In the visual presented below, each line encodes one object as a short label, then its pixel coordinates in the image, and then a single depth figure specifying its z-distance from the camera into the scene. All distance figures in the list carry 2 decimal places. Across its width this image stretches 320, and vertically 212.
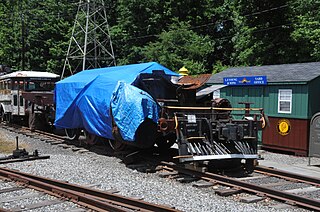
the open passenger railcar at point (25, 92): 17.25
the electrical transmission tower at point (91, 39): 35.47
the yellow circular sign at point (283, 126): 13.15
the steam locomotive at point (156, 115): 9.31
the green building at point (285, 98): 12.66
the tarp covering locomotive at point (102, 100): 9.78
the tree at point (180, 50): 28.33
